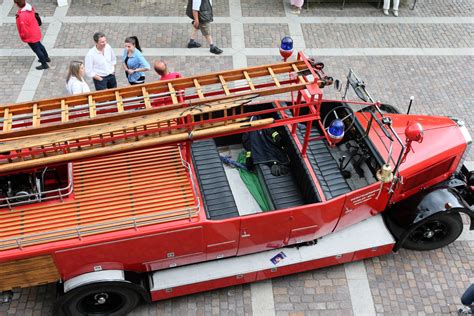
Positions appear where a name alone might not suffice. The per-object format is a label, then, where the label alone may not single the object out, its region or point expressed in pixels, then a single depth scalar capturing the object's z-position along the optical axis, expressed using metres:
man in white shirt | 8.80
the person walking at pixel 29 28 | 10.19
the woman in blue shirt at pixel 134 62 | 8.84
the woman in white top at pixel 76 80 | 7.95
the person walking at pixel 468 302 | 6.41
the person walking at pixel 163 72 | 7.89
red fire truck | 5.61
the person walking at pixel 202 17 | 11.14
